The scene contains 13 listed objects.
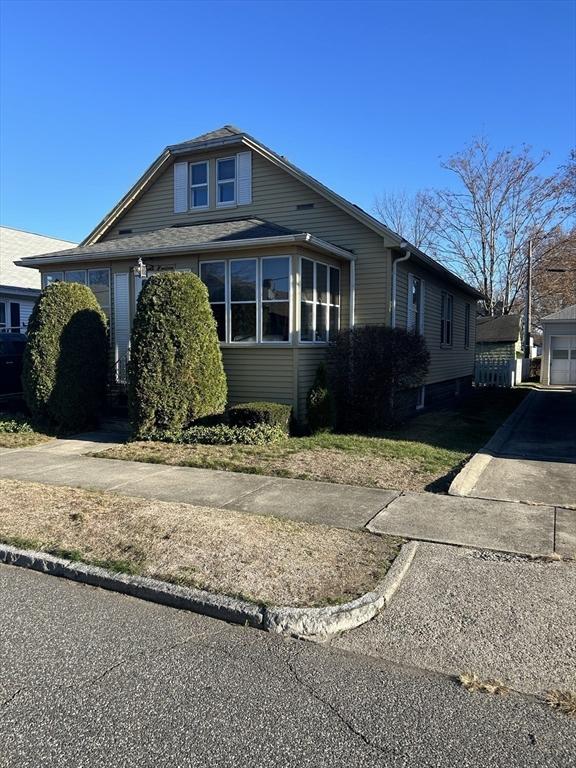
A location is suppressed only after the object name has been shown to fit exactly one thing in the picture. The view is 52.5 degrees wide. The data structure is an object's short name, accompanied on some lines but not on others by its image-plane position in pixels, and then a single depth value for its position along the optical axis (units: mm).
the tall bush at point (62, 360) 11883
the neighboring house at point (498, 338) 30516
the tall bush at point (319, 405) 11555
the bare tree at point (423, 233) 41125
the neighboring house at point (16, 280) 23016
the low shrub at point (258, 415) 10852
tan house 12289
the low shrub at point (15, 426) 11945
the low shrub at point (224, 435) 10430
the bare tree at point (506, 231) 37250
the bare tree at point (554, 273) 38719
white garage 29062
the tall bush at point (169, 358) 11000
